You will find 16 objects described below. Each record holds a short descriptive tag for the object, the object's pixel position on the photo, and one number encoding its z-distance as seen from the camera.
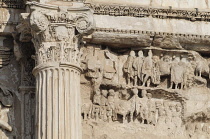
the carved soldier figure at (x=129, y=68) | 17.41
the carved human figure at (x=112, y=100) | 17.16
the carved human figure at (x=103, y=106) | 17.11
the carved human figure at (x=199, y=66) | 17.78
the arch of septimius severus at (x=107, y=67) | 16.25
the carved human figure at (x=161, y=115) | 17.44
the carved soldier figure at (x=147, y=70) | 17.41
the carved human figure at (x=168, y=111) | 17.48
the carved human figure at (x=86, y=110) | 16.97
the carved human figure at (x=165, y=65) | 17.58
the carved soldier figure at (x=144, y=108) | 17.27
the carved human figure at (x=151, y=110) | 17.33
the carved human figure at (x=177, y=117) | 17.52
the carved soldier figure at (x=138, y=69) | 17.41
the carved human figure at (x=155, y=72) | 17.48
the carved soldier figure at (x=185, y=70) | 17.67
